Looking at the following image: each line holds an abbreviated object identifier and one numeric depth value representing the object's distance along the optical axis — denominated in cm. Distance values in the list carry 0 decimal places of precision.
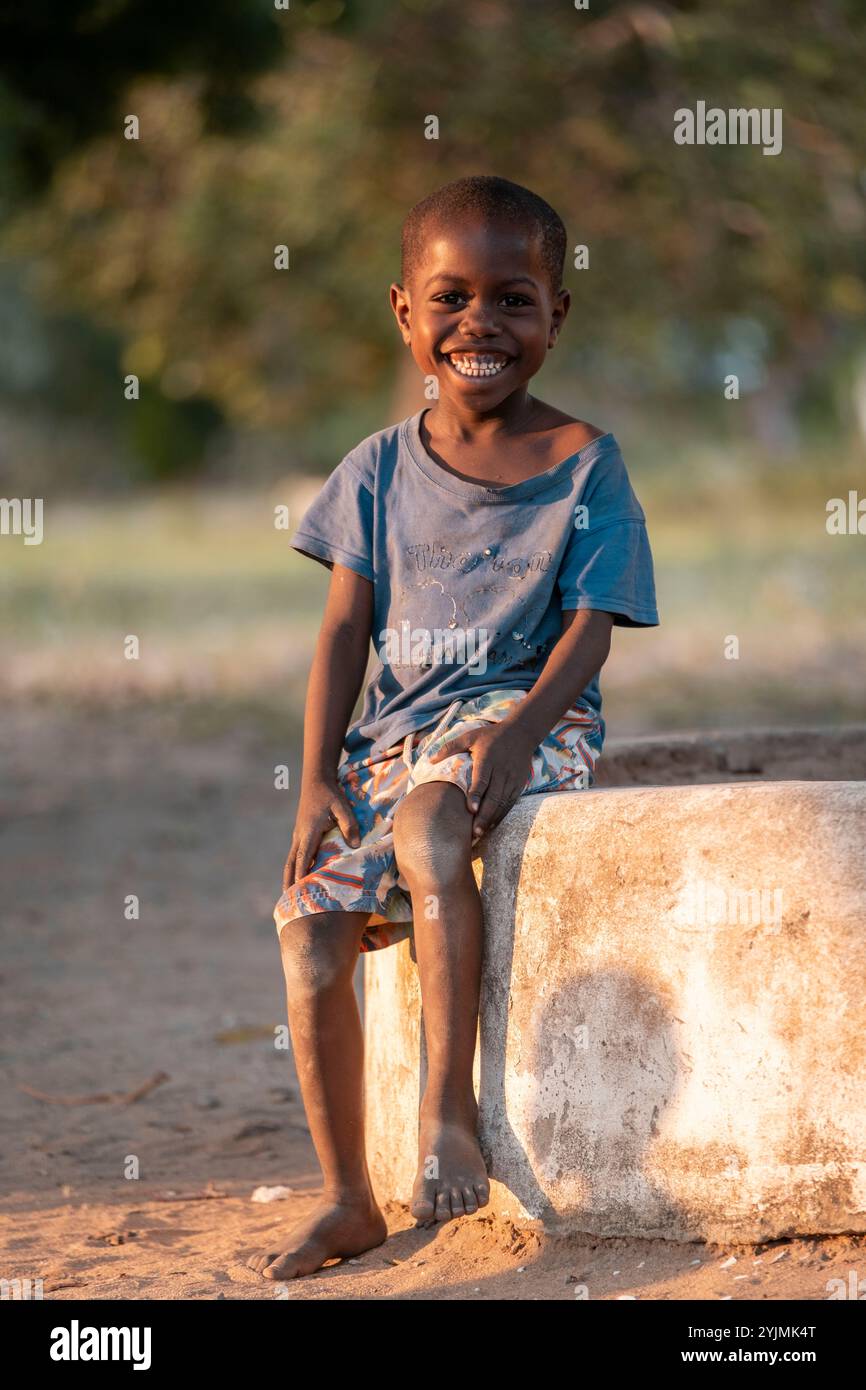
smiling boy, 302
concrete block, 274
